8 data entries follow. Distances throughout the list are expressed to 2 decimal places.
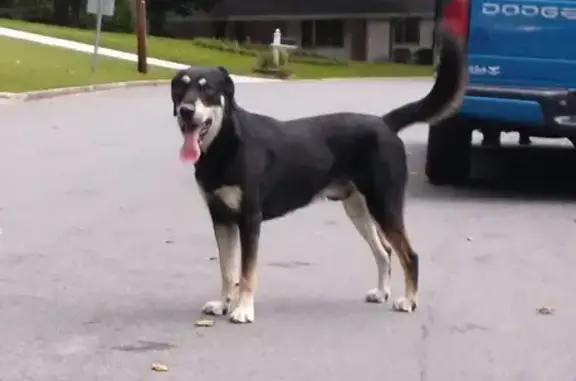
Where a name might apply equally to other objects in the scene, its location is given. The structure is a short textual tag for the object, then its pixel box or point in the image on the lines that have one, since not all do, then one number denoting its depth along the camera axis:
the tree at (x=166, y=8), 55.53
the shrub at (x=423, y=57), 57.17
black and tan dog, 6.18
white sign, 27.92
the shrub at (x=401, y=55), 59.19
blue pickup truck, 10.27
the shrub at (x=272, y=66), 37.94
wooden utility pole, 30.11
